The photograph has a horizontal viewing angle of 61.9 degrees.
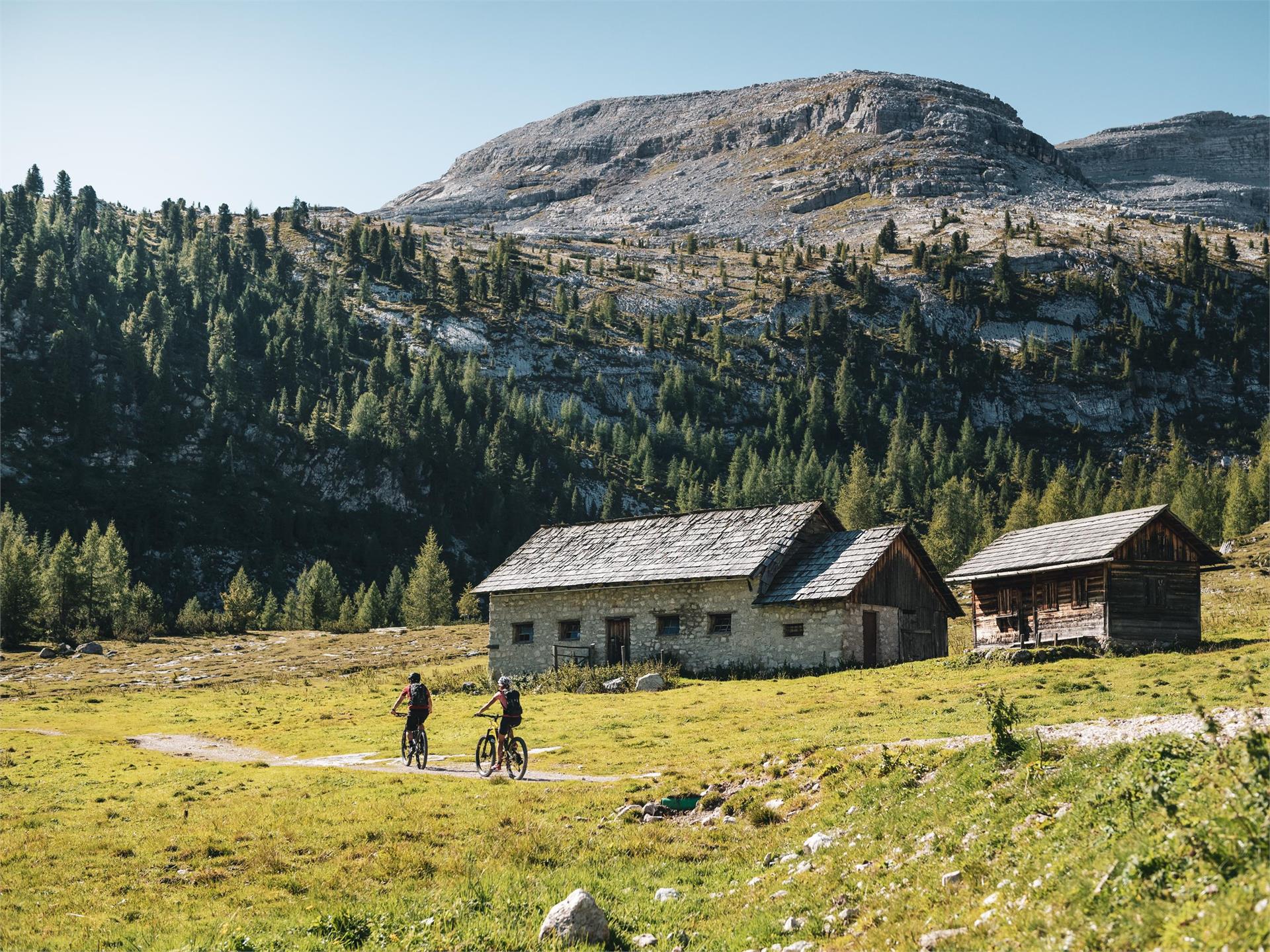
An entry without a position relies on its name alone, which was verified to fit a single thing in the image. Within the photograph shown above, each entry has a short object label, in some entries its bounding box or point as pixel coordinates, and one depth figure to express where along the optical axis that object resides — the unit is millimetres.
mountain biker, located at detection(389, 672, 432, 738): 26828
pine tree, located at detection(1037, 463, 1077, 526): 121625
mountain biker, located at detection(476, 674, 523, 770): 24609
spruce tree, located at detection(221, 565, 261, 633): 95875
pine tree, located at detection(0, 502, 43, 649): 82625
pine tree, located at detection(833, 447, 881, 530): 142750
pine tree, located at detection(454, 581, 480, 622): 114569
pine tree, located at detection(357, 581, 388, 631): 108250
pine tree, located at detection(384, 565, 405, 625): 120562
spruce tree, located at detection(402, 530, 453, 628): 110000
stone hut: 47656
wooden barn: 44031
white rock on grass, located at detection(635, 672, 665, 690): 44156
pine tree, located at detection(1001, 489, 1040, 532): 121562
